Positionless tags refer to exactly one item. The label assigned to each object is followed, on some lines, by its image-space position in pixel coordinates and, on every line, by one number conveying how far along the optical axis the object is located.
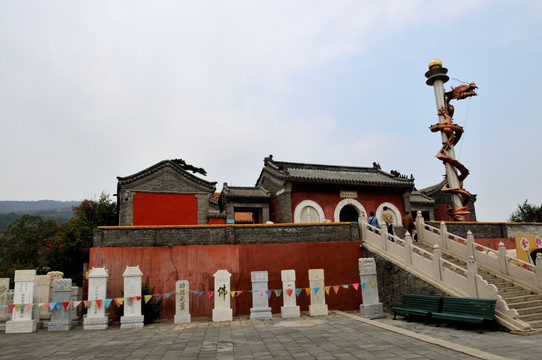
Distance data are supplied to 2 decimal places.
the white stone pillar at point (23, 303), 10.38
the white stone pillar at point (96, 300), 10.51
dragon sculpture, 19.39
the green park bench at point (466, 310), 8.02
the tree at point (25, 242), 28.79
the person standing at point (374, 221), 14.20
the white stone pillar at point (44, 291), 12.33
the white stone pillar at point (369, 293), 10.65
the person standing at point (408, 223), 14.23
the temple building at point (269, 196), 18.39
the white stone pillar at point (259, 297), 11.25
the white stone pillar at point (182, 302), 11.12
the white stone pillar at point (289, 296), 11.29
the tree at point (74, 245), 19.03
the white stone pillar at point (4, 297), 11.48
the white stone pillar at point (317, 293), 11.47
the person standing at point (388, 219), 13.98
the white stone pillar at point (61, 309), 10.44
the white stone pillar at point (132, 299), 10.56
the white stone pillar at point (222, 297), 11.11
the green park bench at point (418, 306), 9.22
